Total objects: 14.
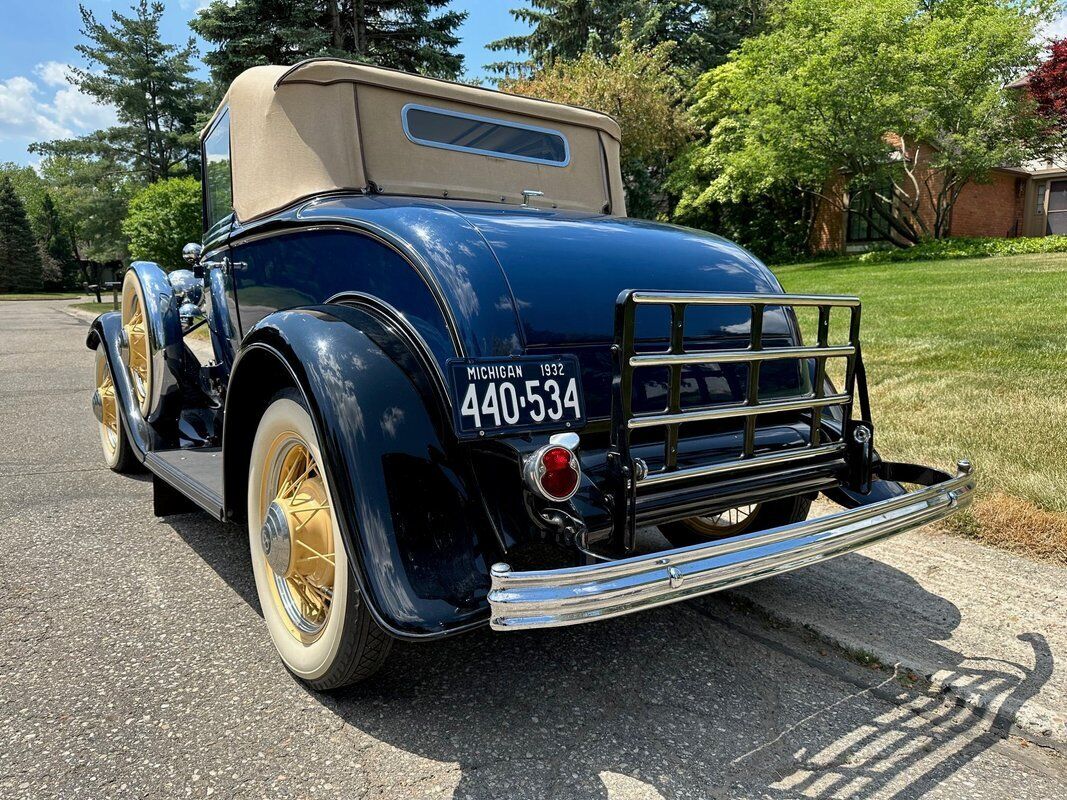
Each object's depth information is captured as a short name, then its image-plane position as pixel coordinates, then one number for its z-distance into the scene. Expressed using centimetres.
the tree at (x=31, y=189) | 5488
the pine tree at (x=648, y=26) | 2853
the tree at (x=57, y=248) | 5131
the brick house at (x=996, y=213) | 2344
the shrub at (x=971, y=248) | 1761
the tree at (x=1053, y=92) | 1984
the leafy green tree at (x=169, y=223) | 2014
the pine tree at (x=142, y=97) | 3747
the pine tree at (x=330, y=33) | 2141
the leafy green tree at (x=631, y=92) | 2108
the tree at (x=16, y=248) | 4669
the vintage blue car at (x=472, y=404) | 194
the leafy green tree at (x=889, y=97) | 1755
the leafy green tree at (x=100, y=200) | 4069
